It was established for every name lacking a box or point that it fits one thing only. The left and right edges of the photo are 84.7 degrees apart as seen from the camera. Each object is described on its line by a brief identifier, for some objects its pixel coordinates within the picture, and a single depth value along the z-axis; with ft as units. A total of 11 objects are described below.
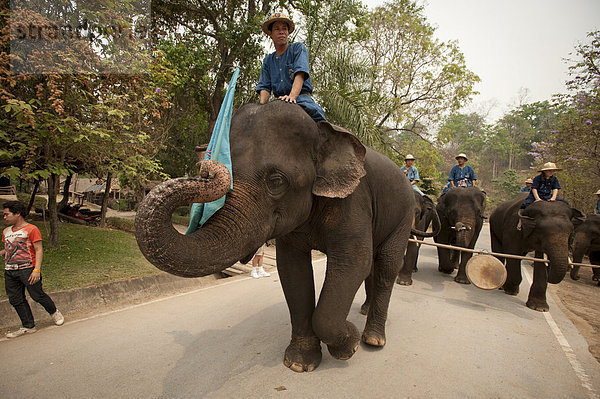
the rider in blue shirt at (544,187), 18.26
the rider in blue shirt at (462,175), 27.43
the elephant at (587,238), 23.98
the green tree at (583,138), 32.30
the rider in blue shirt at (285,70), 9.14
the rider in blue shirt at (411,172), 27.20
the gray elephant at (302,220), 6.08
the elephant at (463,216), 21.06
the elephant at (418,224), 20.84
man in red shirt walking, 12.03
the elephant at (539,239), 15.90
